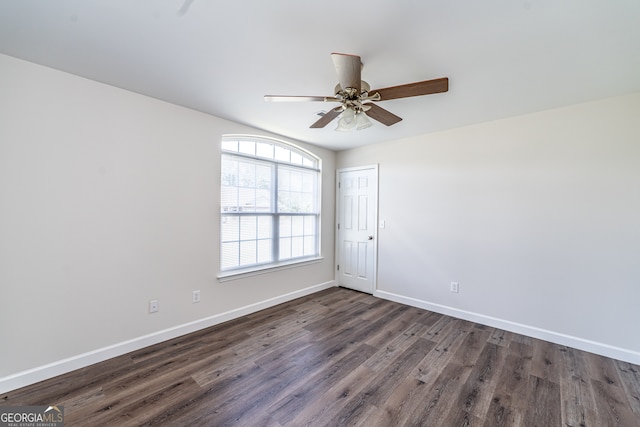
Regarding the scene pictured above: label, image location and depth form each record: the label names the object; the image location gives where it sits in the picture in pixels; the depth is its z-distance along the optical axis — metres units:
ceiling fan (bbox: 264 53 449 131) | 1.58
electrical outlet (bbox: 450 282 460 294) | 3.32
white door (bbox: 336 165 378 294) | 4.16
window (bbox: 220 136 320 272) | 3.20
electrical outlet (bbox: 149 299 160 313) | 2.55
